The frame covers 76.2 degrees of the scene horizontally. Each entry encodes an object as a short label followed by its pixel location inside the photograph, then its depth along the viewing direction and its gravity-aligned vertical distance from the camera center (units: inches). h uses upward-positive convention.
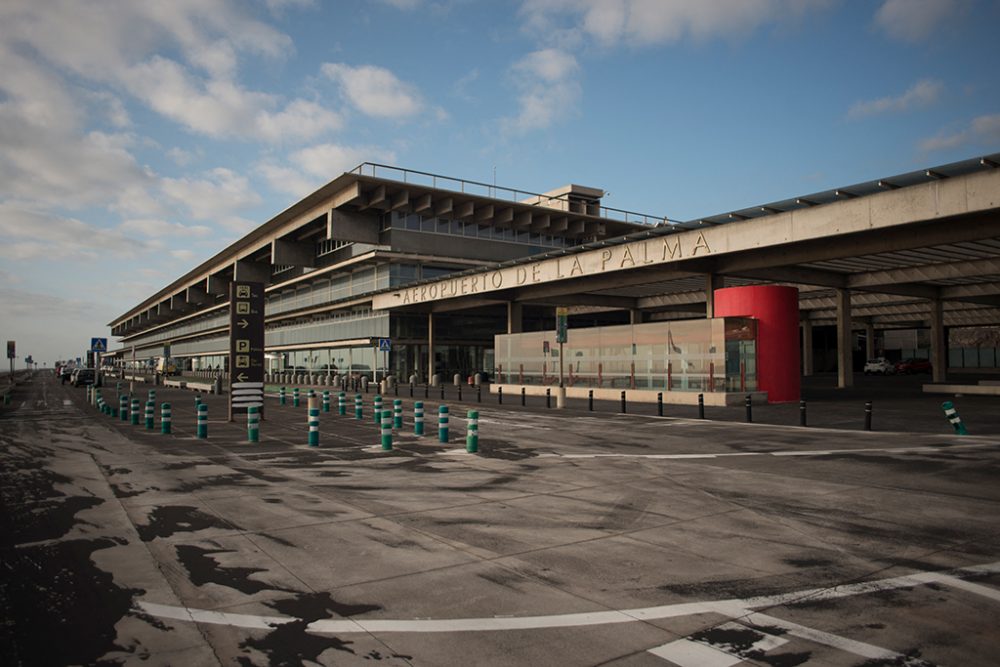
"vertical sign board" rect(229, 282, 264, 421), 847.4 +32.1
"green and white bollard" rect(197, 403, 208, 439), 681.0 -64.2
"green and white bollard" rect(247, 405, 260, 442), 629.0 -59.8
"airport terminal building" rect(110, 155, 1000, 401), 948.6 +185.4
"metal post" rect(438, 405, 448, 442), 609.1 -62.0
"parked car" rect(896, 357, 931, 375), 2598.4 -23.4
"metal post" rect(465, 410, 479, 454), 552.1 -62.7
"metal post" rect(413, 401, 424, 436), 672.7 -60.0
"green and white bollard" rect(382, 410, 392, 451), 565.6 -62.1
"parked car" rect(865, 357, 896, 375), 2522.1 -26.1
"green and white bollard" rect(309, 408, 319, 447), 597.0 -60.8
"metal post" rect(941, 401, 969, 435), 629.9 -59.3
